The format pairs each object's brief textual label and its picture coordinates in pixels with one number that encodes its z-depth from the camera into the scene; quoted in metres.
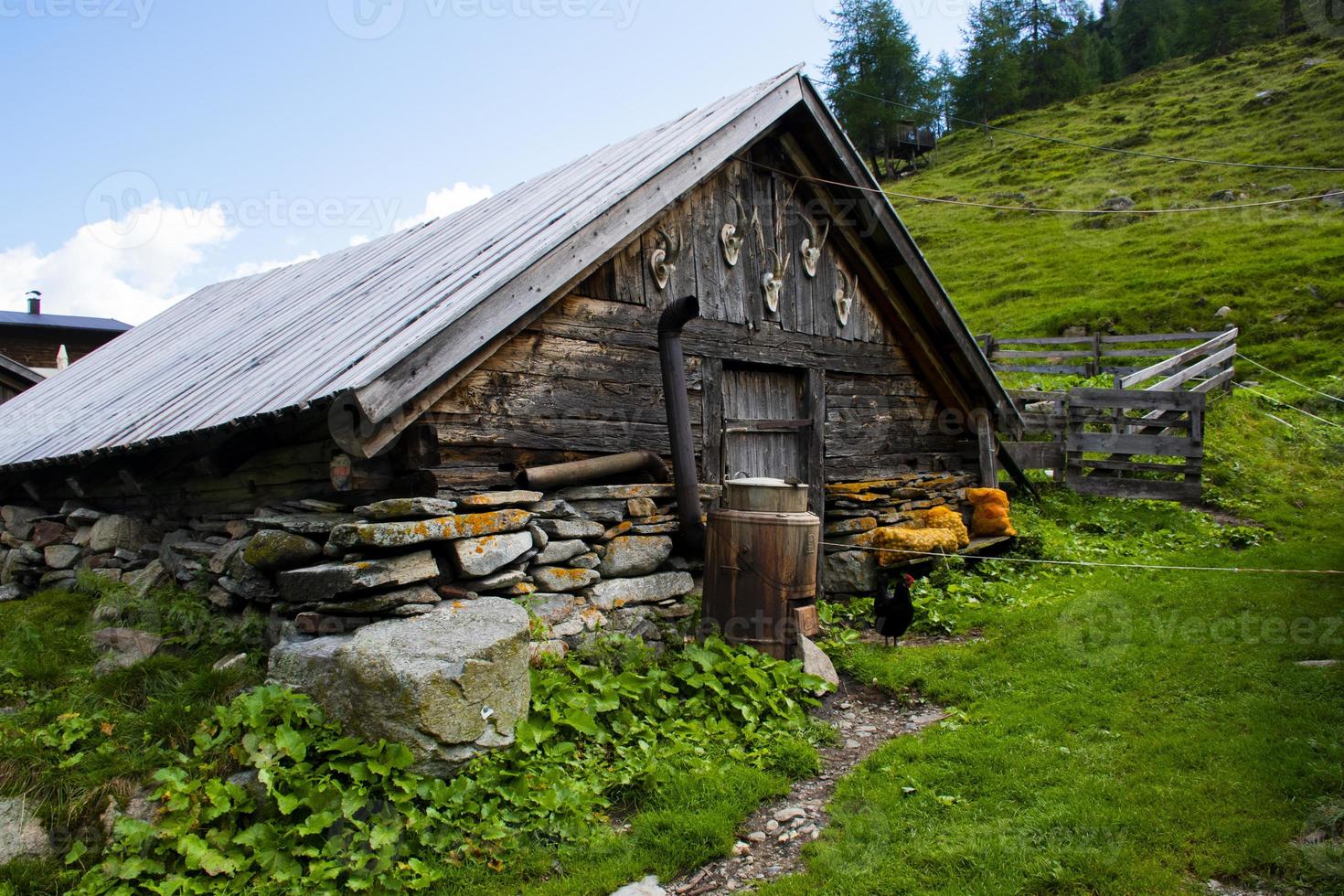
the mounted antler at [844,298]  9.17
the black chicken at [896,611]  6.87
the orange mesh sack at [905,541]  8.59
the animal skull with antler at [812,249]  8.80
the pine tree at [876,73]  52.72
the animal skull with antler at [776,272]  8.34
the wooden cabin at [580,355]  5.64
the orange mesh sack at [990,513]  9.81
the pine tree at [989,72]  58.66
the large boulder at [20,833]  3.80
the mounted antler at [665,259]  7.26
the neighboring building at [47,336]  32.38
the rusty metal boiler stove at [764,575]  6.07
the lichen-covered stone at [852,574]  8.59
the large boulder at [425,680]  4.18
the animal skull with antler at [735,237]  7.94
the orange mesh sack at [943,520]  9.41
